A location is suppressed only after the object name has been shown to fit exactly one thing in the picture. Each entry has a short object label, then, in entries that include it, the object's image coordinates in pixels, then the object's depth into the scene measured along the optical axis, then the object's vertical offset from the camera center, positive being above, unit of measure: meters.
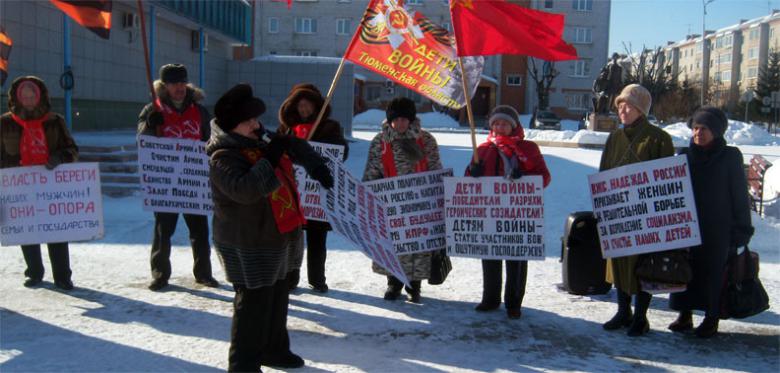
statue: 22.78 +1.62
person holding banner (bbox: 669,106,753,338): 4.88 -0.51
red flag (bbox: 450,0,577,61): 5.21 +0.78
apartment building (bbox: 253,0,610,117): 55.12 +6.85
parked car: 40.47 +0.64
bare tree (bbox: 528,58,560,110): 49.72 +3.71
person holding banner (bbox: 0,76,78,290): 5.64 -0.13
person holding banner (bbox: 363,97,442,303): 5.71 -0.20
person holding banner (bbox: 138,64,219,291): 5.82 -0.04
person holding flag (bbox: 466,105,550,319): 5.40 -0.22
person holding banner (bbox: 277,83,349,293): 5.87 -0.03
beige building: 68.19 +9.93
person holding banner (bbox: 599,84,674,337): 5.02 -0.11
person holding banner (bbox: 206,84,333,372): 3.69 -0.48
